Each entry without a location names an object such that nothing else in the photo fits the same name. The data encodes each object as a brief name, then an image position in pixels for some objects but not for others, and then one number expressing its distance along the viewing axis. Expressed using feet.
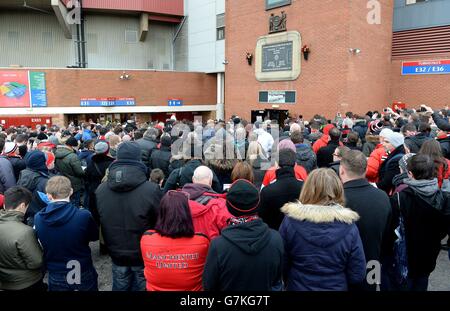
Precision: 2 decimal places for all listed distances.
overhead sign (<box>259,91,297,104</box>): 57.09
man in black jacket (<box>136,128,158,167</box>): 20.49
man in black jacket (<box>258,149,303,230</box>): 11.22
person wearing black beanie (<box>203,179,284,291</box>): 7.41
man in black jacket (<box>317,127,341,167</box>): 19.76
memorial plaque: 56.18
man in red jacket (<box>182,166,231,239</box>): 9.25
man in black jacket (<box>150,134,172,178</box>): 19.10
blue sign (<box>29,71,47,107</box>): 68.49
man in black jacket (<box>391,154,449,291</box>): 9.81
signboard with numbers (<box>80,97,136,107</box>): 73.61
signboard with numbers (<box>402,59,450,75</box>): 47.26
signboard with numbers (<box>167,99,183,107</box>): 81.95
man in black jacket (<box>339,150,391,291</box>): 9.20
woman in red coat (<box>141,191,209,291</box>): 8.09
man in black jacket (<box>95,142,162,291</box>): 10.06
